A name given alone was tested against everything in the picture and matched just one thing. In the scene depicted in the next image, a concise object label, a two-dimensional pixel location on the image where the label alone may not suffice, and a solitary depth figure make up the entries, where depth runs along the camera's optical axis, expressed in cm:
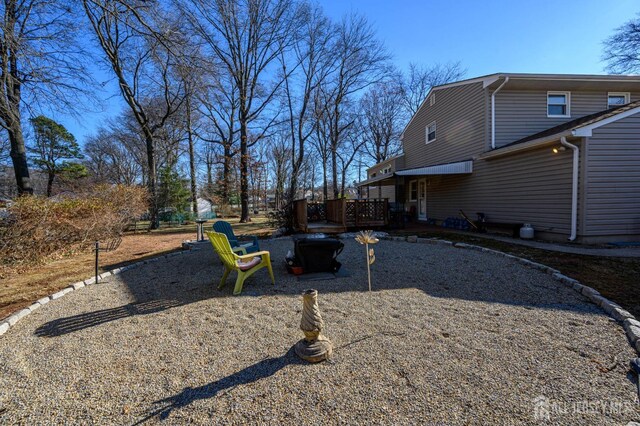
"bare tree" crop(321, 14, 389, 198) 1705
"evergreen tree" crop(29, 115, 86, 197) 1908
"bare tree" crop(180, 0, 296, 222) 1485
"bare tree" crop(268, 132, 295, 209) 2966
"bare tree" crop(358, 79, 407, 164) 2502
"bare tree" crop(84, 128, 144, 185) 2645
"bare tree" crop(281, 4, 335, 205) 1623
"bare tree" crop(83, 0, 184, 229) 522
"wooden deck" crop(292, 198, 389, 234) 900
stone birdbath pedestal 212
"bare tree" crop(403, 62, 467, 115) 2253
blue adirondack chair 518
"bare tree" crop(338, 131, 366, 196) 2688
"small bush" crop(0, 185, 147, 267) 546
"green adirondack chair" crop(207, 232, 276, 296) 374
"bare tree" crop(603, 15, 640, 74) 1302
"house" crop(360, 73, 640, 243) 647
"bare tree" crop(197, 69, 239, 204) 1742
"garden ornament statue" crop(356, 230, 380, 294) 326
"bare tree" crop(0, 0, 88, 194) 448
